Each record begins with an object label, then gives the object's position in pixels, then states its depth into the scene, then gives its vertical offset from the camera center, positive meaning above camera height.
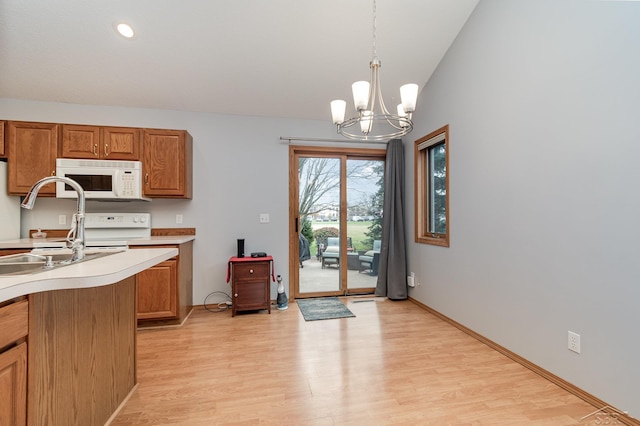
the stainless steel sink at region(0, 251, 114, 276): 1.29 -0.22
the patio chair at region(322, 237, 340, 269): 4.23 -0.54
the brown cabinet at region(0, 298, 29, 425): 0.96 -0.50
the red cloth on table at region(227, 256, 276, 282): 3.37 -0.50
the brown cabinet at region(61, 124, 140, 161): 3.06 +0.80
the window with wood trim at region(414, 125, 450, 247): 3.36 +0.34
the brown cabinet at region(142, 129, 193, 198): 3.22 +0.60
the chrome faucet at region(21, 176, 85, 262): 1.51 -0.08
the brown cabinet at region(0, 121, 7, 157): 2.92 +0.76
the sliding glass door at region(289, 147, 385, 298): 4.11 -0.06
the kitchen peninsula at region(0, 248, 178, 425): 1.03 -0.56
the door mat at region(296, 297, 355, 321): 3.34 -1.15
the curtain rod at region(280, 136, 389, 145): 3.89 +1.05
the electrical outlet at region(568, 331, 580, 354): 1.90 -0.84
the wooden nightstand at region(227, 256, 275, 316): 3.37 -0.78
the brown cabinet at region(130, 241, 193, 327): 2.97 -0.80
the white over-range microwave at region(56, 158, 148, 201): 2.97 +0.41
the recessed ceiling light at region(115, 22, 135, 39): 2.63 +1.71
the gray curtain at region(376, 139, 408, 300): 3.98 -0.26
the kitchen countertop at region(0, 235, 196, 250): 2.59 -0.24
